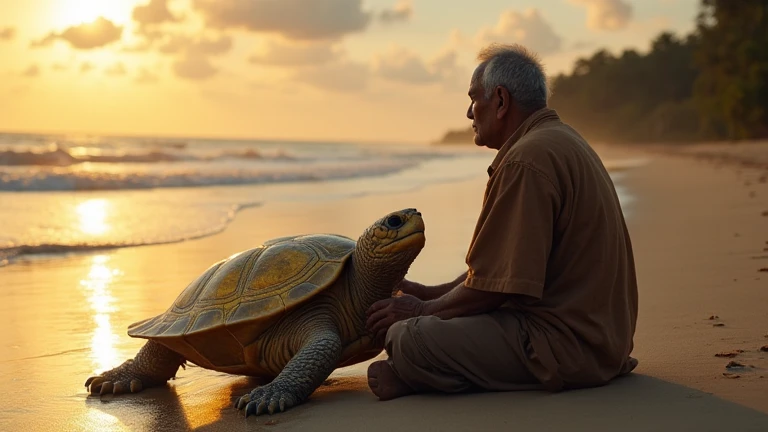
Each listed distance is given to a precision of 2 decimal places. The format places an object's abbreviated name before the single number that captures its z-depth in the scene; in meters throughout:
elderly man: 3.40
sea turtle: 4.18
